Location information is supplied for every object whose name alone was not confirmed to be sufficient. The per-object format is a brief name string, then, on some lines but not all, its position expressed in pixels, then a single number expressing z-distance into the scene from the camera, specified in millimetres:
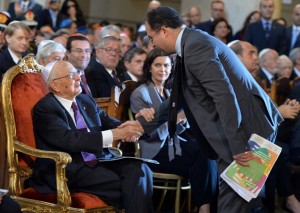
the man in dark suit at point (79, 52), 12883
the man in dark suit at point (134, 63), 14358
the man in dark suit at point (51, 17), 20940
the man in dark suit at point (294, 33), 19850
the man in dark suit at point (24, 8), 20335
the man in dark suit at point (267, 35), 19790
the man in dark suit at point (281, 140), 11635
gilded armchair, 8934
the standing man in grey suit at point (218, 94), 8087
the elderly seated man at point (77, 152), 9152
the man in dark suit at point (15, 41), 13761
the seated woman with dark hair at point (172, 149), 10984
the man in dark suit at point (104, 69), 13072
